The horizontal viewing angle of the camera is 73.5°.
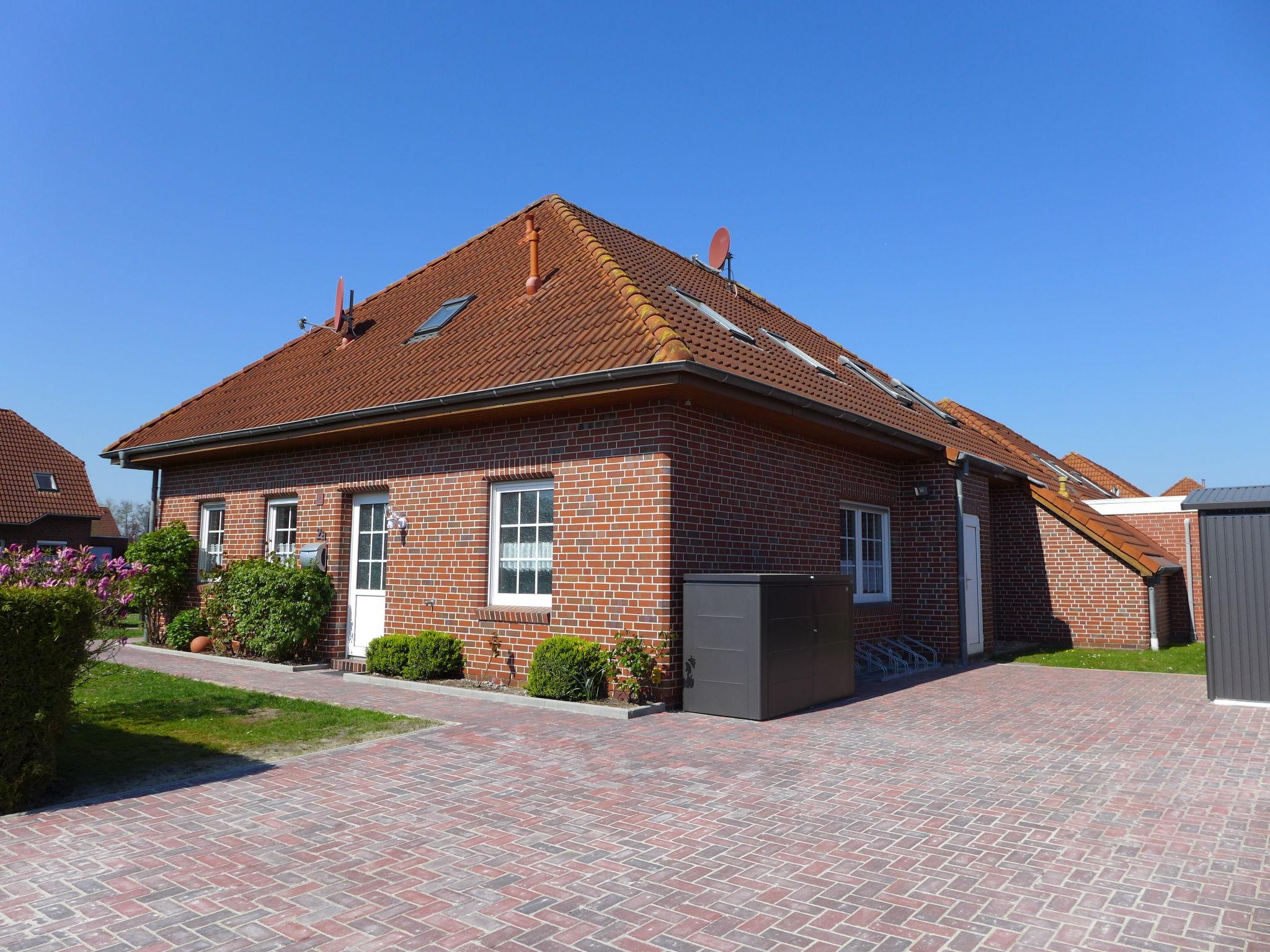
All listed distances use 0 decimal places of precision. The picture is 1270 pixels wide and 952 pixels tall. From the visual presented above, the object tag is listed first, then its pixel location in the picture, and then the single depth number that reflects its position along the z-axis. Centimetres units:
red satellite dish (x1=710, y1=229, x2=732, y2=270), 1584
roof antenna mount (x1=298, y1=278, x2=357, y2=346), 1512
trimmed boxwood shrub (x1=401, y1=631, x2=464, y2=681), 993
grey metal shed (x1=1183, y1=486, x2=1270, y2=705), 884
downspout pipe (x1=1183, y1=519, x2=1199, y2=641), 1758
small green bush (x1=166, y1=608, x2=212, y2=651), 1373
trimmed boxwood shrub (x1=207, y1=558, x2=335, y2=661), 1138
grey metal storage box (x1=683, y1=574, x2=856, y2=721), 798
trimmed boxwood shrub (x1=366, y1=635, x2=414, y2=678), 1020
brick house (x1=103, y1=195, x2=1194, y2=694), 892
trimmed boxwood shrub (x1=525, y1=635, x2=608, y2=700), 854
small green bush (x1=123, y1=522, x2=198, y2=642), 1398
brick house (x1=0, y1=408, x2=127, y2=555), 3212
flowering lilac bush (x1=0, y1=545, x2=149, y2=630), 715
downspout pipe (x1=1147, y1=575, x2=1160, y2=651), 1467
